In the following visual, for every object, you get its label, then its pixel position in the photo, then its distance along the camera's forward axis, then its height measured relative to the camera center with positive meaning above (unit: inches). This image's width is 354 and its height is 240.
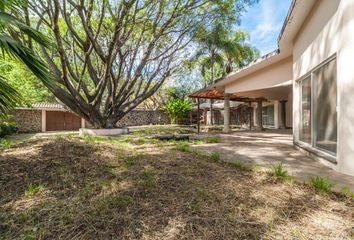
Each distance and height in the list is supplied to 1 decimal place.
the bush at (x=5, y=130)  520.9 -23.2
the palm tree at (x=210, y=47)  498.0 +215.5
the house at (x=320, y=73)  147.1 +44.0
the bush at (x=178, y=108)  868.0 +49.7
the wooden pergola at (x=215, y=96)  533.0 +63.3
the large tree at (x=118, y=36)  346.3 +167.5
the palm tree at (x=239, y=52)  797.9 +266.4
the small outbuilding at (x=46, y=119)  786.2 +6.2
